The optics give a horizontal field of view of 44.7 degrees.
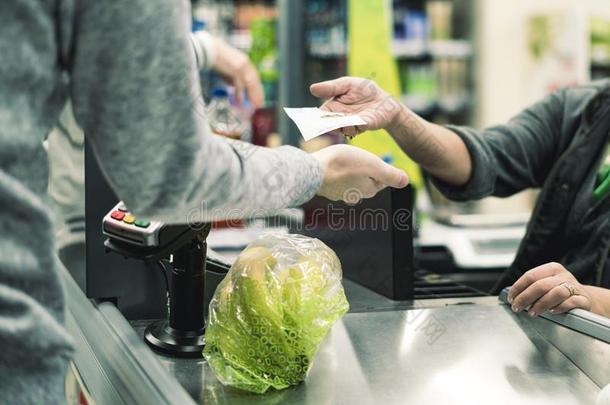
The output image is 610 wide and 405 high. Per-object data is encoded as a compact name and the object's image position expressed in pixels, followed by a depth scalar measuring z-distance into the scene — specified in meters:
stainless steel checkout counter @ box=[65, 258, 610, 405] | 1.02
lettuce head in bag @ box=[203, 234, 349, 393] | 1.01
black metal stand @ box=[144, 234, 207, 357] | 1.17
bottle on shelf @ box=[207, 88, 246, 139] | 2.65
